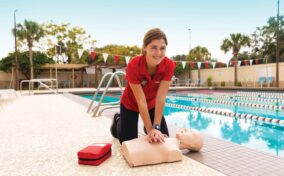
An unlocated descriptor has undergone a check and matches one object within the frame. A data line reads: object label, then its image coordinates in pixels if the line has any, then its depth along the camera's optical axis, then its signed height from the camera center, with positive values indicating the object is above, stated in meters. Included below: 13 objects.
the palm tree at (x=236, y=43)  23.73 +3.99
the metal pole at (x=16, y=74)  21.48 +0.77
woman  2.15 -0.03
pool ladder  5.26 -0.63
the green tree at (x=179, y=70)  28.73 +1.40
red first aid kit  2.25 -0.73
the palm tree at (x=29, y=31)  24.06 +5.46
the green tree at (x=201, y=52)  33.67 +4.35
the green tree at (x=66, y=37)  28.86 +5.87
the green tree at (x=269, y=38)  28.80 +5.70
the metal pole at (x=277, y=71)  17.97 +0.66
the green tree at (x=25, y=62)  22.88 +2.10
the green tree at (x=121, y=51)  31.59 +4.35
